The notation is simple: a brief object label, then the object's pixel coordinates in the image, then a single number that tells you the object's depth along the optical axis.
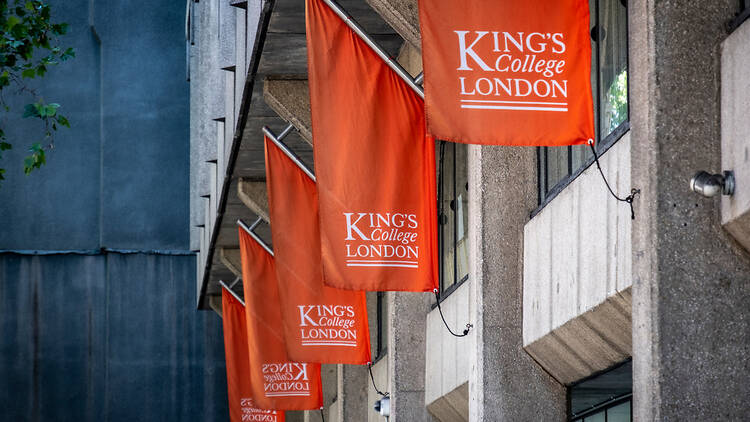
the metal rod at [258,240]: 21.92
